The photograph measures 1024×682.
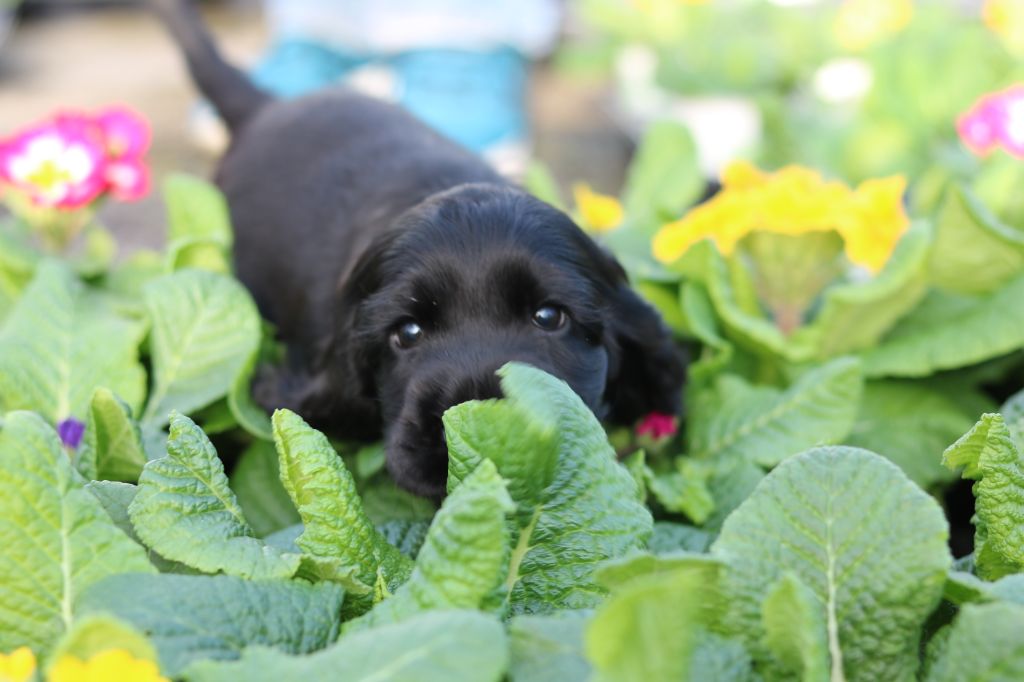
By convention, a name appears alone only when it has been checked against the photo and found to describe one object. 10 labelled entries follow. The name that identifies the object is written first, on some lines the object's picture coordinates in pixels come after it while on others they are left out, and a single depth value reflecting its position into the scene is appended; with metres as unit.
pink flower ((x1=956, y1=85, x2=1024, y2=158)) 0.72
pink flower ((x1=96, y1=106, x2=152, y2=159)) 0.68
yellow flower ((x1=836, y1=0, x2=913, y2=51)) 1.14
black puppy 0.51
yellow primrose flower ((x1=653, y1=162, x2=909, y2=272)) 0.59
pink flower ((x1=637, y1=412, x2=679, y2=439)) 0.57
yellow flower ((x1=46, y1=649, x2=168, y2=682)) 0.33
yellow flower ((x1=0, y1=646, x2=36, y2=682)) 0.33
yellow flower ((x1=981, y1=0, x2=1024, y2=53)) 1.01
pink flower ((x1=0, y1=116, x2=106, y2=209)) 0.64
